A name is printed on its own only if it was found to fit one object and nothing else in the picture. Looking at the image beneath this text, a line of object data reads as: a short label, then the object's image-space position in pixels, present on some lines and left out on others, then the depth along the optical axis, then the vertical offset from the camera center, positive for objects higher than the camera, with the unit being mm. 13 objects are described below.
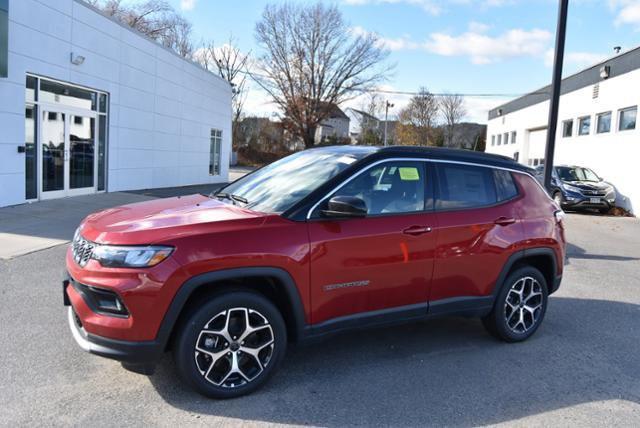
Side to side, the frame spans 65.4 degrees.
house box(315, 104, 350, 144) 76256 +6035
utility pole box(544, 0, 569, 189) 9647 +2051
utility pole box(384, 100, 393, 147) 59550 +7193
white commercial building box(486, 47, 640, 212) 17469 +2453
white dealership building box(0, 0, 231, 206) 10977 +1259
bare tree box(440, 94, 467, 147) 59625 +7412
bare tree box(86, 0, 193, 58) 38969 +11027
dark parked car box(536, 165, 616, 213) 16734 -336
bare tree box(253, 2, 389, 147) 45375 +8048
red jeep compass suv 3162 -691
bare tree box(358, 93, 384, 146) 57766 +5381
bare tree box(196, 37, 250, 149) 57181 +10375
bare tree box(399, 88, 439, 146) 55031 +5847
